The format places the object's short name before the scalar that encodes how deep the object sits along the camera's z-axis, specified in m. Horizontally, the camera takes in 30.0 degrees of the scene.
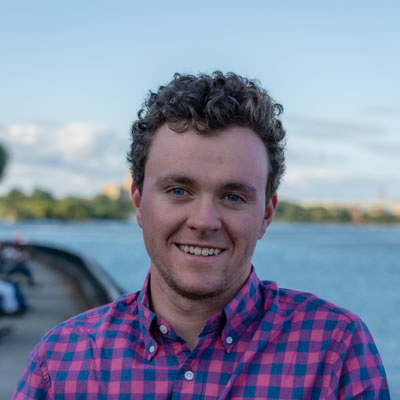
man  2.10
